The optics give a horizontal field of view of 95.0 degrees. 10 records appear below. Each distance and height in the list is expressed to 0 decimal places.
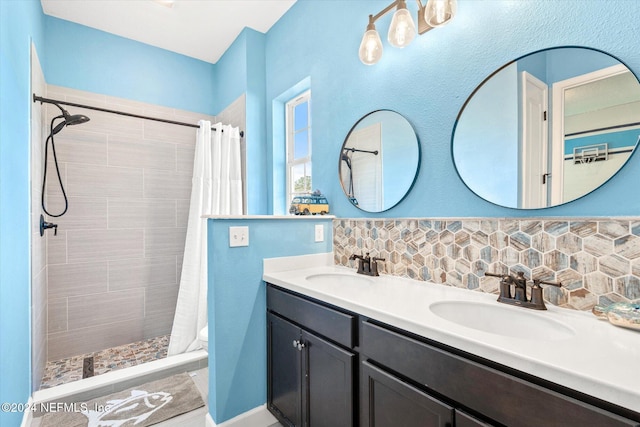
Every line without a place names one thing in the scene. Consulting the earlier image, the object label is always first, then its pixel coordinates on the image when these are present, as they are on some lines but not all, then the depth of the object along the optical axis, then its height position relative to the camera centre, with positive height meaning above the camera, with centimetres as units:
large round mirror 96 +31
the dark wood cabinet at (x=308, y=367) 117 -71
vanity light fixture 119 +84
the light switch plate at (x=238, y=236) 160 -13
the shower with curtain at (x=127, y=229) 251 -15
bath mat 171 -122
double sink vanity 62 -42
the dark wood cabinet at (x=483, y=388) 61 -44
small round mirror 157 +30
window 261 +63
